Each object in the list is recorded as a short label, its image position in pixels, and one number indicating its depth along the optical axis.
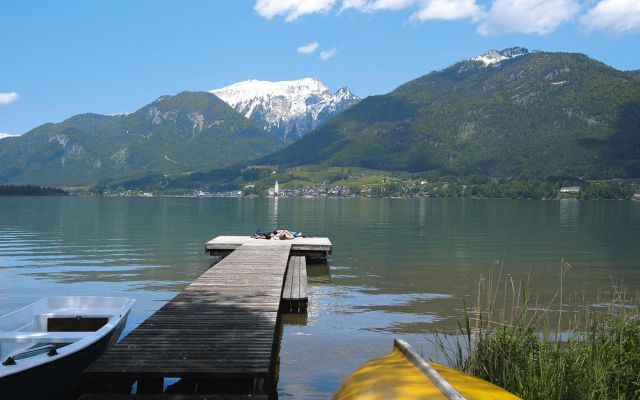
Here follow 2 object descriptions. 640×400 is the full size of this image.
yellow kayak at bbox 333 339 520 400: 6.11
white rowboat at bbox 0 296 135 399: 8.47
